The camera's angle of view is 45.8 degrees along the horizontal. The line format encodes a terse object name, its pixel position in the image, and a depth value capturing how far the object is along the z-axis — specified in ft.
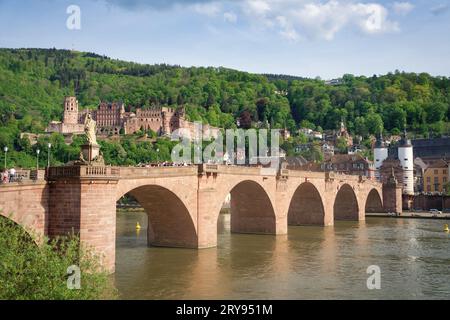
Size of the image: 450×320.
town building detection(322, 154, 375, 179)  378.32
